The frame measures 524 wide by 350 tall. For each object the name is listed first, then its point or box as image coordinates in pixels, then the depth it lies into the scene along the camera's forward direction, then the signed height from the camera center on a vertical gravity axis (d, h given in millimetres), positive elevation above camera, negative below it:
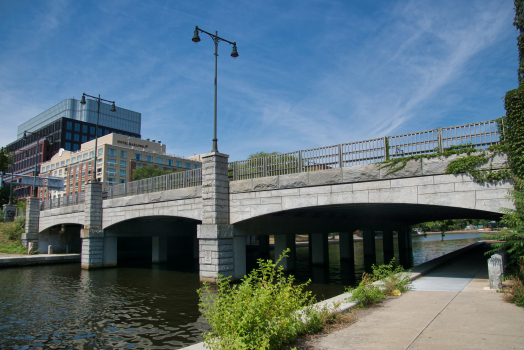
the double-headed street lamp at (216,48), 17669 +9136
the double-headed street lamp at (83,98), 27889 +10261
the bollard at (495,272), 9680 -1458
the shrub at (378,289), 8547 -1805
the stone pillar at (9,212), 50969 +2212
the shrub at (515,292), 7658 -1672
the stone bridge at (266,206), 12086 +802
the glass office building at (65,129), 103812 +31220
